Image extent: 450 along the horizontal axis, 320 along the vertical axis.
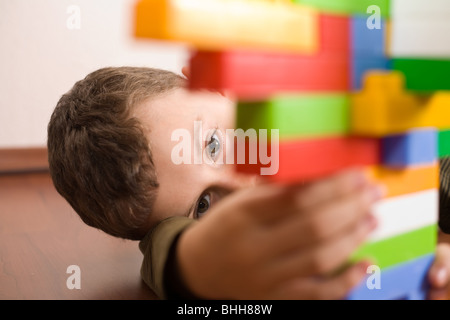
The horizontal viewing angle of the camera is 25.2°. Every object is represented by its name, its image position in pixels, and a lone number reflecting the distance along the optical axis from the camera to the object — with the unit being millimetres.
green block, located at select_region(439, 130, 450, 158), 552
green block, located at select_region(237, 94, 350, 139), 465
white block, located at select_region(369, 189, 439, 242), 513
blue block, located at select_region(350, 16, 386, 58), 500
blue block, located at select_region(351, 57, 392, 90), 500
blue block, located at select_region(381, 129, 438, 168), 511
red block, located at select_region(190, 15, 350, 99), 461
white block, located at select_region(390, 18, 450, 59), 511
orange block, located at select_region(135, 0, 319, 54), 448
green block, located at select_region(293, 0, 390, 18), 489
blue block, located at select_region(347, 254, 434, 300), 520
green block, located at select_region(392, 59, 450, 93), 503
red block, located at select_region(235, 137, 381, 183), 466
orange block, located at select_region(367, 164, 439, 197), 511
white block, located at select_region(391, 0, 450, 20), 515
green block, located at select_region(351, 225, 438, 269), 512
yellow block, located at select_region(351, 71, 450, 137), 490
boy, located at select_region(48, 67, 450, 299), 490
